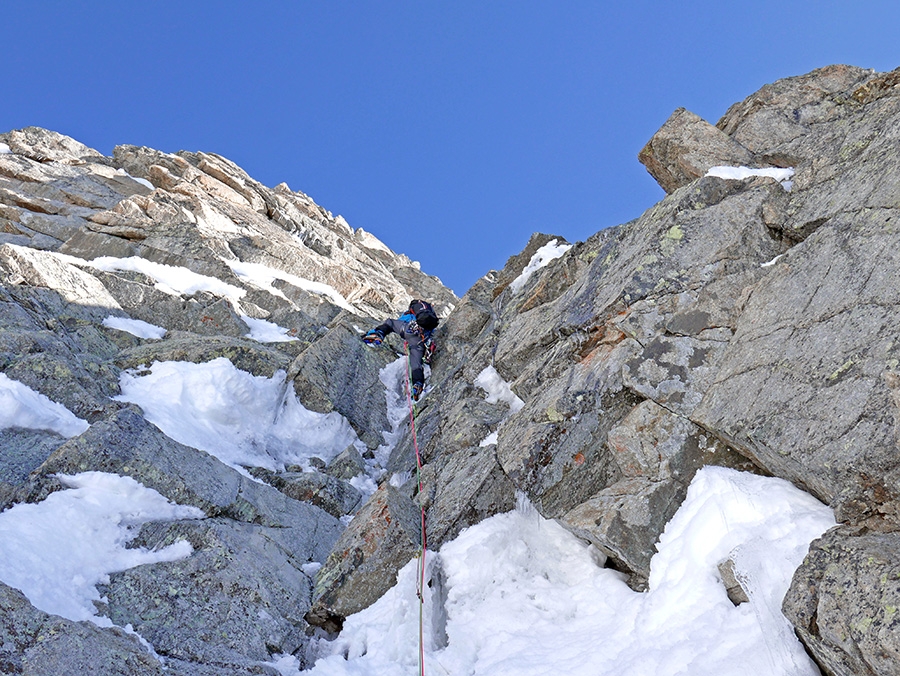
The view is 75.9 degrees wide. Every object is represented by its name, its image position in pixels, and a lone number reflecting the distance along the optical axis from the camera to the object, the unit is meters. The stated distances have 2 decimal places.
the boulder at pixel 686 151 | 14.07
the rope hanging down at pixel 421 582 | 7.17
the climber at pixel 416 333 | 18.22
